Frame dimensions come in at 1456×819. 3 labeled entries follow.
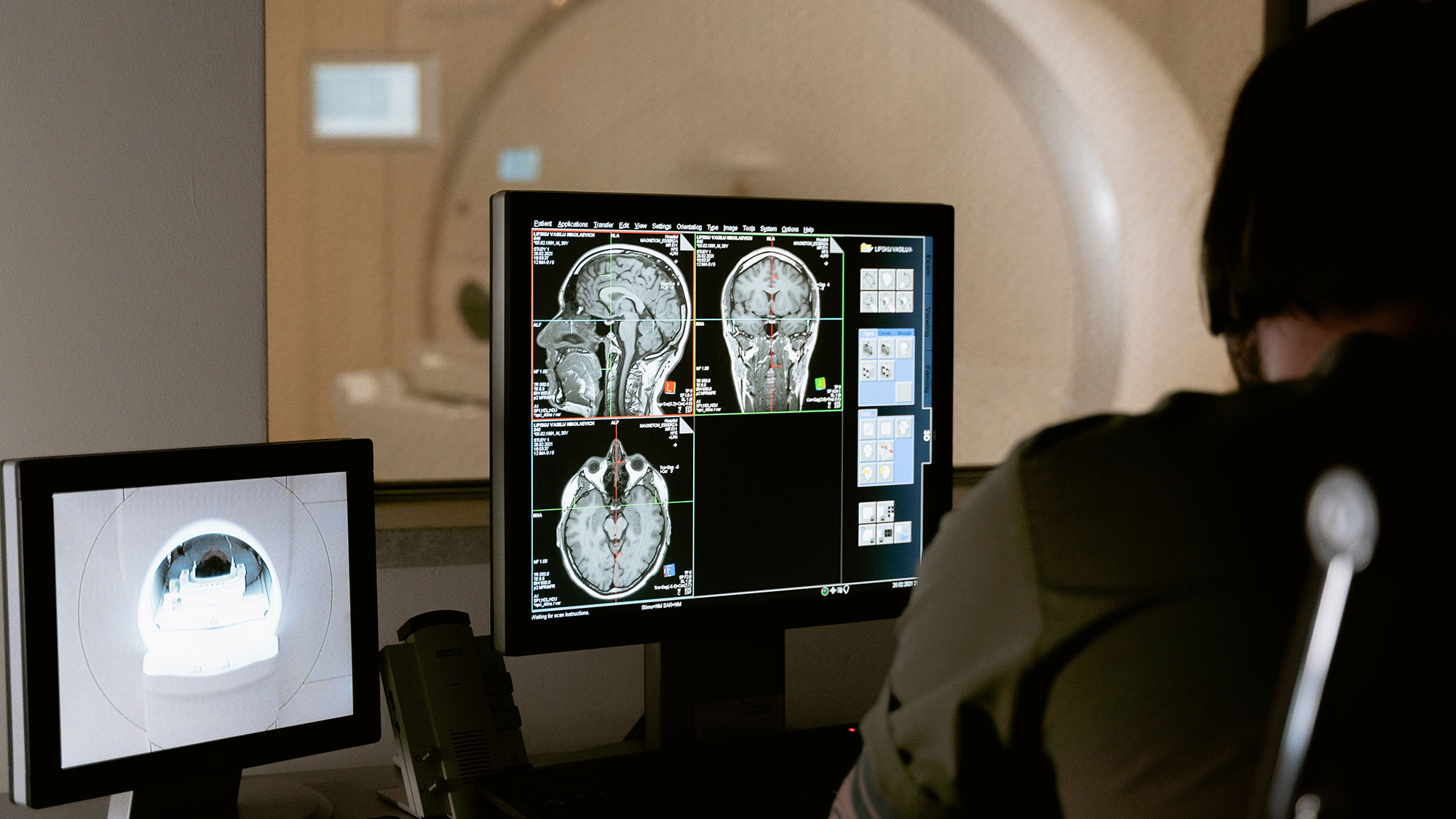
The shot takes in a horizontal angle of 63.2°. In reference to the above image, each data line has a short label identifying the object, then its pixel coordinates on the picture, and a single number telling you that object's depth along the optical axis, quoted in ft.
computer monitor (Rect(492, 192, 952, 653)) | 4.12
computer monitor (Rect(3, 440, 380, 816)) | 3.50
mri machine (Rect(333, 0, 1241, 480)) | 5.06
